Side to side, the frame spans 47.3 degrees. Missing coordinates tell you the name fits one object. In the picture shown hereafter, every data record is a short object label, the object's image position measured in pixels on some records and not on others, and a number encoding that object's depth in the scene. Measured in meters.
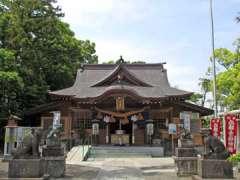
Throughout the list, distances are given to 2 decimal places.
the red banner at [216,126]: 12.51
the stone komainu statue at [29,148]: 9.35
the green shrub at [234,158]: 8.39
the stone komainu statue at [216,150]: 8.94
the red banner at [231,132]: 10.28
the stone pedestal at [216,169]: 8.73
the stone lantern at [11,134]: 15.52
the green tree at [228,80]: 23.83
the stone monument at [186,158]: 10.26
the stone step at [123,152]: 17.25
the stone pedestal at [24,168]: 9.12
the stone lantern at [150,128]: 19.89
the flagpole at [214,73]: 16.77
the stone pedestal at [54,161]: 9.75
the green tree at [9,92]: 17.91
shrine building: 20.14
